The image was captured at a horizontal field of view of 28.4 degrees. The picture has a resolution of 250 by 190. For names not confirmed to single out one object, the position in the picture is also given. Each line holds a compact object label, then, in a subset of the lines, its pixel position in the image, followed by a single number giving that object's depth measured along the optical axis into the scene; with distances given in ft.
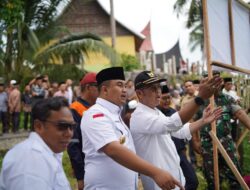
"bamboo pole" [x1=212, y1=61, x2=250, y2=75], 14.44
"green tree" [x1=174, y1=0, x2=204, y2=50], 107.15
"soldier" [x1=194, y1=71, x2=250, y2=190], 18.28
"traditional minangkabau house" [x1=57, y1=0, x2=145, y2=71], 103.24
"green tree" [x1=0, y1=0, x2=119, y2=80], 55.88
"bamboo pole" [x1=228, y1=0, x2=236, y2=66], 15.43
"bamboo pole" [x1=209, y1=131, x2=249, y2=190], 15.02
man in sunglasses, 7.56
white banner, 14.90
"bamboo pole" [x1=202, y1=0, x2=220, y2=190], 14.32
